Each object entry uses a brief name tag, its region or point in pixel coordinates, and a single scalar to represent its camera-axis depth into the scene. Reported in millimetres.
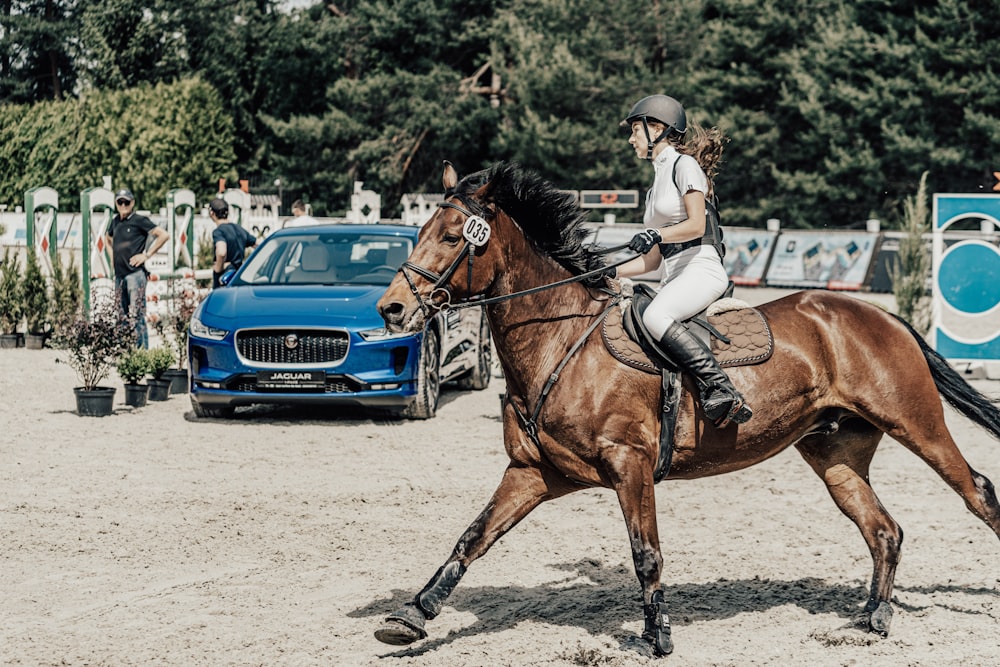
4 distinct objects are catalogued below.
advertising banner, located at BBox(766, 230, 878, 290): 30344
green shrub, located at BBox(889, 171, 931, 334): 18062
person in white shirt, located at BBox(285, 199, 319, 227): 18016
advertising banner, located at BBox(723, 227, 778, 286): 32625
